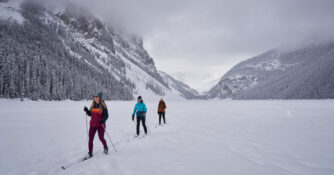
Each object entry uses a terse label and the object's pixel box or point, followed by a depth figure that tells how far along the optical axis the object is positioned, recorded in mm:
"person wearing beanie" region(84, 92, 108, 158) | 6719
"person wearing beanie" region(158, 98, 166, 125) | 15781
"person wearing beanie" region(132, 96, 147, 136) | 10648
